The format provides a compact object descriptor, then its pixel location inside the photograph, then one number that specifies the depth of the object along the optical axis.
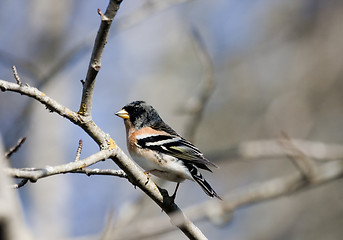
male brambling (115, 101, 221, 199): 7.74
